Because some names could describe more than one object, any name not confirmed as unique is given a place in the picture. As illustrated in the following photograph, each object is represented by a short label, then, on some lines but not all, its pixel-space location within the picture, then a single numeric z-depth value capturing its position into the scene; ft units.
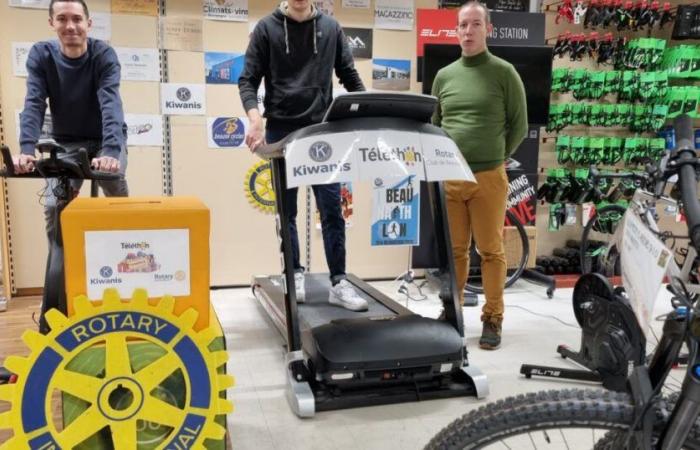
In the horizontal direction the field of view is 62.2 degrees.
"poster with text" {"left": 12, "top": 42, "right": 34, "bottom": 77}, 12.82
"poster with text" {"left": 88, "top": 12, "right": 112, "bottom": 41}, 13.03
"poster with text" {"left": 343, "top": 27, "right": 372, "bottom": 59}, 14.49
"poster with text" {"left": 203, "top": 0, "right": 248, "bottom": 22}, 13.70
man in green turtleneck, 9.80
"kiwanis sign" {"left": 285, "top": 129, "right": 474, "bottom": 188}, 6.72
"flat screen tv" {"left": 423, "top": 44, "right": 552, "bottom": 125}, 13.44
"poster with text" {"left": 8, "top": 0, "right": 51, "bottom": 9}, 12.67
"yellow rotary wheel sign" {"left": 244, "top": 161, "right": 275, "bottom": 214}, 14.55
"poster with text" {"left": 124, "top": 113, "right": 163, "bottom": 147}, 13.65
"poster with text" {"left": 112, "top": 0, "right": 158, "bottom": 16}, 13.16
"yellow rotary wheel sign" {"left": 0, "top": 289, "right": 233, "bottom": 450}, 4.91
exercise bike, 6.23
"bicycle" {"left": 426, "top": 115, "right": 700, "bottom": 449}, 3.19
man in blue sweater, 8.29
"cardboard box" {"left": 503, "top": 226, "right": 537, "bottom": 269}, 14.78
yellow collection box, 5.20
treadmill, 7.04
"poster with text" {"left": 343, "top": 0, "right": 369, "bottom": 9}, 14.40
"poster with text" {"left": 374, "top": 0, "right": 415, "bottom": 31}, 14.60
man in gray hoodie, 9.76
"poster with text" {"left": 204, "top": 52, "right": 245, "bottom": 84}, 13.89
